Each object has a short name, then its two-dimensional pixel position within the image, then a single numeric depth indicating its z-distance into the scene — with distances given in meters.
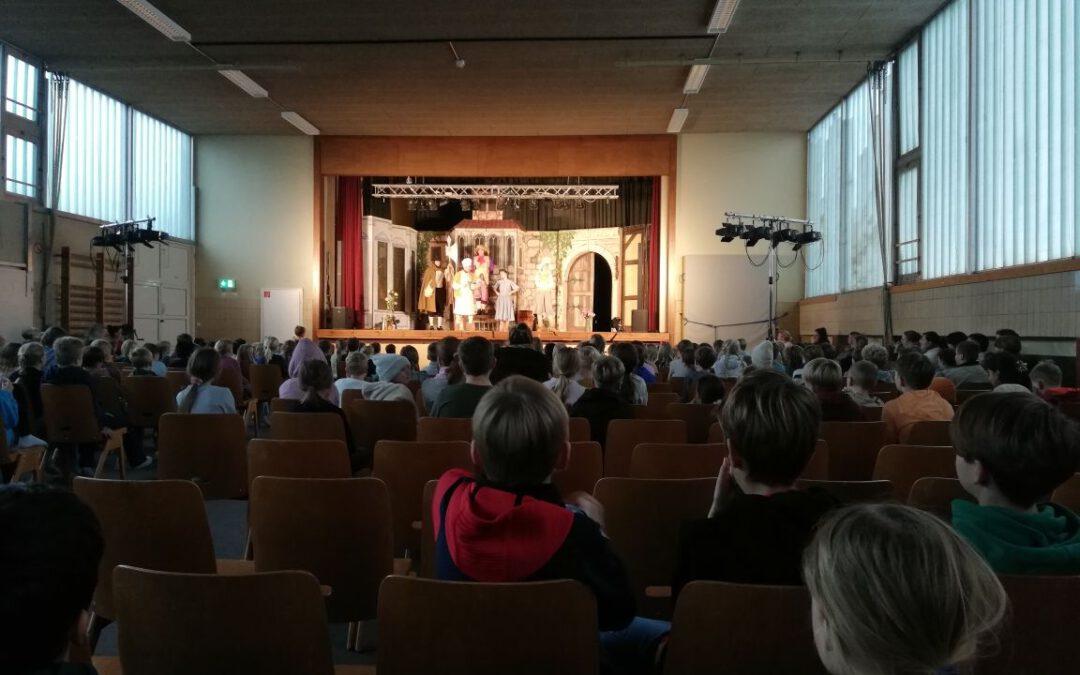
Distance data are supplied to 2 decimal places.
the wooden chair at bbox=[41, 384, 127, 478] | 5.09
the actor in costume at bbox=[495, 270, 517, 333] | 18.12
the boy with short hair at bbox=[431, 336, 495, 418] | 4.05
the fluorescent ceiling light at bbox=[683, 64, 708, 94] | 11.52
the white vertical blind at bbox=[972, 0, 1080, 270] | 7.23
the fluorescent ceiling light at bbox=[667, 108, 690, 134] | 13.73
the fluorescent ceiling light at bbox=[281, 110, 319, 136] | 14.05
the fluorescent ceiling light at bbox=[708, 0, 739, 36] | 9.18
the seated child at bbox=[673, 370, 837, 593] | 1.55
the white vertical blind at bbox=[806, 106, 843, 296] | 13.91
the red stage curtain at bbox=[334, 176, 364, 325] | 16.70
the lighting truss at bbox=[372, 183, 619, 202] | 16.36
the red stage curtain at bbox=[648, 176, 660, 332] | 16.06
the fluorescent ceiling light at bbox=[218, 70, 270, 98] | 11.96
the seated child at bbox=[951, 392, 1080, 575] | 1.49
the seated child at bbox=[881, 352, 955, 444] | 3.96
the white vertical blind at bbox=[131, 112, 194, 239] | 14.39
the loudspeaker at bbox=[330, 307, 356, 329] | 15.82
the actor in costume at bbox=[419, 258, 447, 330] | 18.70
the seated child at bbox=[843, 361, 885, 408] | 4.46
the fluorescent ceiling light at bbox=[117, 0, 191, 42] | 9.22
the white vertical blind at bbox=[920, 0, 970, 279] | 9.34
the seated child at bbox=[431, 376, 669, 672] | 1.50
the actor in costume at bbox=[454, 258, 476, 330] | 17.91
